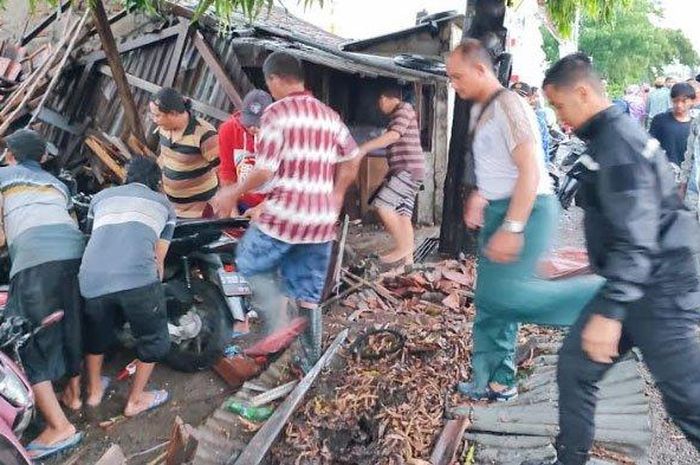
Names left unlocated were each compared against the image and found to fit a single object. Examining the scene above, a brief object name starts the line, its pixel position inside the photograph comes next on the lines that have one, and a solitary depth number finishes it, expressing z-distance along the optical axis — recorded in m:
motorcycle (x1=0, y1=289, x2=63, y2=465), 2.86
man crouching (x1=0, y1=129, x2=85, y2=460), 3.71
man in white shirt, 3.13
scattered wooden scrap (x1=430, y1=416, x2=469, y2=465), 3.28
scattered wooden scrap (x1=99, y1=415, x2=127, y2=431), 4.03
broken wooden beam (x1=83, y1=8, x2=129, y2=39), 9.37
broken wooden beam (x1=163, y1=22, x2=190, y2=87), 8.77
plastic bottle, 3.80
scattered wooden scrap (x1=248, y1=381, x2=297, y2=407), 3.87
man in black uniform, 2.46
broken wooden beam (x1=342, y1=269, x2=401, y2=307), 5.58
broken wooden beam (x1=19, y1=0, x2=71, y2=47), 10.12
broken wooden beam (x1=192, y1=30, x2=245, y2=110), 8.38
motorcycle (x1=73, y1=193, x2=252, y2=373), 4.39
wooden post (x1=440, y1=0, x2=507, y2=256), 6.36
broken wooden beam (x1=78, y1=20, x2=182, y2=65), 8.91
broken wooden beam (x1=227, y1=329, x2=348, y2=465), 3.24
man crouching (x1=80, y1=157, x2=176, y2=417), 3.73
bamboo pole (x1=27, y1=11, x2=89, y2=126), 9.19
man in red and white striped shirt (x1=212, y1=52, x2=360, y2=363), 3.68
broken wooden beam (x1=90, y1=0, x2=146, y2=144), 6.79
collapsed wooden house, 8.51
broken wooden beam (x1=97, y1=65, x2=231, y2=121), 8.48
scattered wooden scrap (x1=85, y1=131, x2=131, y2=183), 8.53
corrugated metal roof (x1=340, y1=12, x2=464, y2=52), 9.85
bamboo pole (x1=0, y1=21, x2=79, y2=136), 8.63
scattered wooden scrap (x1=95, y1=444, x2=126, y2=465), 3.25
